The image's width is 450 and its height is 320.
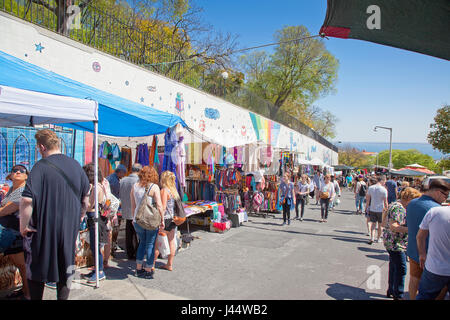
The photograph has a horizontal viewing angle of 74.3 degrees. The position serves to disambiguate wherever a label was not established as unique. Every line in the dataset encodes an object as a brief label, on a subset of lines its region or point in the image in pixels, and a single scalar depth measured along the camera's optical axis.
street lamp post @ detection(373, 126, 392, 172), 28.20
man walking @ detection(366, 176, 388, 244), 7.72
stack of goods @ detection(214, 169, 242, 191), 9.63
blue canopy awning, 4.14
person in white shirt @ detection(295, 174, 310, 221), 10.95
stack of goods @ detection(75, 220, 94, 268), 5.07
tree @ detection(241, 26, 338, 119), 36.12
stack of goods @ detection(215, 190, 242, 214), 9.21
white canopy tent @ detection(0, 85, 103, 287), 3.38
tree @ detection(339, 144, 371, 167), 75.14
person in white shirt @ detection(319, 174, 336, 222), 10.91
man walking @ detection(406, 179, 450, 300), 3.51
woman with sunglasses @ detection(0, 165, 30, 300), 3.63
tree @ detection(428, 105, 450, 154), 21.69
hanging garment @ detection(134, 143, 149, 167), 7.57
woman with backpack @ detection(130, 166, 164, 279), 4.77
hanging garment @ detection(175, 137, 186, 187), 6.60
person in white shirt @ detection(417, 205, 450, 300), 3.02
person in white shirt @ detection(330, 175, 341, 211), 14.95
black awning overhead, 2.42
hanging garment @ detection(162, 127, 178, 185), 6.57
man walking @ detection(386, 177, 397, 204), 11.30
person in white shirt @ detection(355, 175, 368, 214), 13.77
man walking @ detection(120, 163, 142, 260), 5.79
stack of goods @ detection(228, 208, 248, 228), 9.17
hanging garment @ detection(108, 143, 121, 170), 7.72
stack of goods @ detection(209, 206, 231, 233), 8.48
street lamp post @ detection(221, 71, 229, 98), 14.53
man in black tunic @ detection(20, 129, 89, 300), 2.89
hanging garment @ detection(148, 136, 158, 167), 7.37
